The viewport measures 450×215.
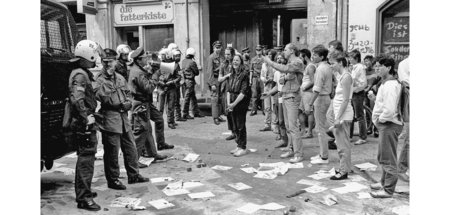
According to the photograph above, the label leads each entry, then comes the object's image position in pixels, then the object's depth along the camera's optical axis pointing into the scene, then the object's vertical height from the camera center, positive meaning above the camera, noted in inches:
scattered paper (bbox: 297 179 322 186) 268.9 -60.9
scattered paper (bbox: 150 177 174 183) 281.3 -61.2
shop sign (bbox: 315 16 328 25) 565.9 +67.0
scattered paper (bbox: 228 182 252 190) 263.4 -61.5
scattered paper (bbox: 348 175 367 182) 273.0 -59.8
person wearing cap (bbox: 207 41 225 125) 494.0 -3.5
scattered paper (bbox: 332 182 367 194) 253.4 -60.7
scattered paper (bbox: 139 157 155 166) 321.4 -57.2
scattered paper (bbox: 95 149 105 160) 342.6 -57.1
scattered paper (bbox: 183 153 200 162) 335.2 -57.4
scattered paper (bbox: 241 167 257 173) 300.6 -59.5
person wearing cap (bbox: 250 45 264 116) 524.4 -5.1
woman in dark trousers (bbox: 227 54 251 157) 333.4 -11.7
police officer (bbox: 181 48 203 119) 514.9 -5.4
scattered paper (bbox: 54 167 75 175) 301.4 -59.7
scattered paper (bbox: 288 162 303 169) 307.6 -58.4
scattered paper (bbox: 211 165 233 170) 310.3 -59.6
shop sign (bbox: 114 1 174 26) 665.6 +90.9
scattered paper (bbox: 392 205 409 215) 216.2 -62.2
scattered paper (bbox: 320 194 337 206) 233.2 -61.7
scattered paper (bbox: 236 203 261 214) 224.4 -63.3
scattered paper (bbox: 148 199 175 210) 233.3 -63.1
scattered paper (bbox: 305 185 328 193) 253.8 -61.0
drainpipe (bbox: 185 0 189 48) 645.9 +73.7
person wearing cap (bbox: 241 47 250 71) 503.1 +24.1
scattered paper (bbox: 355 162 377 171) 296.6 -57.9
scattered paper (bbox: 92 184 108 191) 265.3 -62.0
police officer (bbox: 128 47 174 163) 303.0 -16.0
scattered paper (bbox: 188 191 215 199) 247.1 -62.2
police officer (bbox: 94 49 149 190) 252.5 -18.2
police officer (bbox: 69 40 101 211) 220.7 -19.1
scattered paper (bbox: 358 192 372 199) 241.0 -61.4
